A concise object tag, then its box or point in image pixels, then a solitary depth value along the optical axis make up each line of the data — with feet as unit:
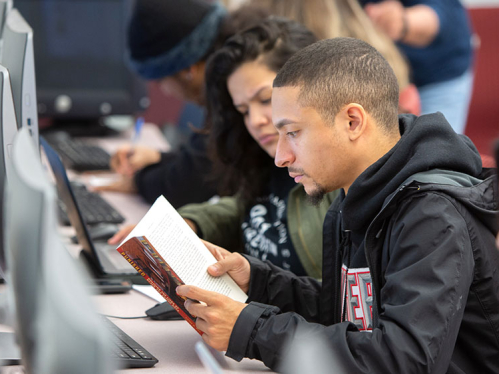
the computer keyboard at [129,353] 7.28
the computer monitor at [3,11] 8.45
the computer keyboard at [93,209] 10.07
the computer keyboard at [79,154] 12.96
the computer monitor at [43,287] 5.82
